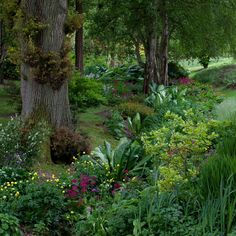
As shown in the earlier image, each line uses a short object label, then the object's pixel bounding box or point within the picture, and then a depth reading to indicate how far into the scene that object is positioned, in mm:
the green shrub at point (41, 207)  6582
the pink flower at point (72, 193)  7017
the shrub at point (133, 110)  15123
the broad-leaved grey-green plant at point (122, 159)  8258
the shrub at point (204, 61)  41053
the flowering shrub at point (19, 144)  8727
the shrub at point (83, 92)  17156
